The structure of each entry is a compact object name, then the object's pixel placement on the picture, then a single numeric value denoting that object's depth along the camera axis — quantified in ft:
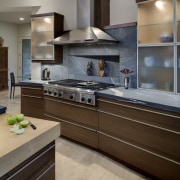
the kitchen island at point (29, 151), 3.65
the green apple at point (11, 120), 4.98
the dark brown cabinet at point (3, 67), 26.43
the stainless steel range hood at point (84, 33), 10.47
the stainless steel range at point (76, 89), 9.80
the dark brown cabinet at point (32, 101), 12.55
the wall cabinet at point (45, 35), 13.30
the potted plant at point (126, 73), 10.45
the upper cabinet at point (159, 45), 8.54
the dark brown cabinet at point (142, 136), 6.89
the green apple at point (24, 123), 4.79
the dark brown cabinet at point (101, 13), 12.02
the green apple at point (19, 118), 5.10
